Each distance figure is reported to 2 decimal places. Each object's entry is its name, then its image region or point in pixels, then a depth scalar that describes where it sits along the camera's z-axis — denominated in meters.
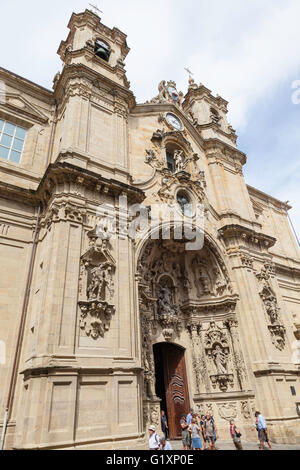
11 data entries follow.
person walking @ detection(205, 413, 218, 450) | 10.12
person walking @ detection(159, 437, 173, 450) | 6.49
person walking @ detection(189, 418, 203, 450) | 8.25
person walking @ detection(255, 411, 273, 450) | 9.91
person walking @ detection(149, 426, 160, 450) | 6.52
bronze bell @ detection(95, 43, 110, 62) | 16.69
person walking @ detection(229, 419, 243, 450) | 9.45
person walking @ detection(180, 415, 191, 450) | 8.64
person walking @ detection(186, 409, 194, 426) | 9.99
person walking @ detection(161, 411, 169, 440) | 11.02
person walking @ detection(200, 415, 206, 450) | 10.69
